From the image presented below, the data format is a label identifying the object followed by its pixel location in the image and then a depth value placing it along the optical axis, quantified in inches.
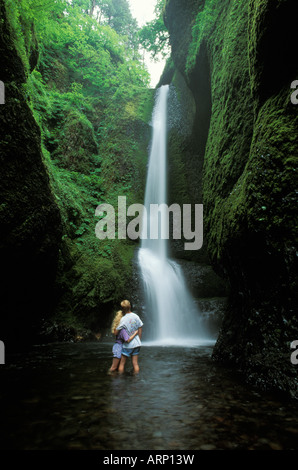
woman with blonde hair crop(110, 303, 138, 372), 196.5
